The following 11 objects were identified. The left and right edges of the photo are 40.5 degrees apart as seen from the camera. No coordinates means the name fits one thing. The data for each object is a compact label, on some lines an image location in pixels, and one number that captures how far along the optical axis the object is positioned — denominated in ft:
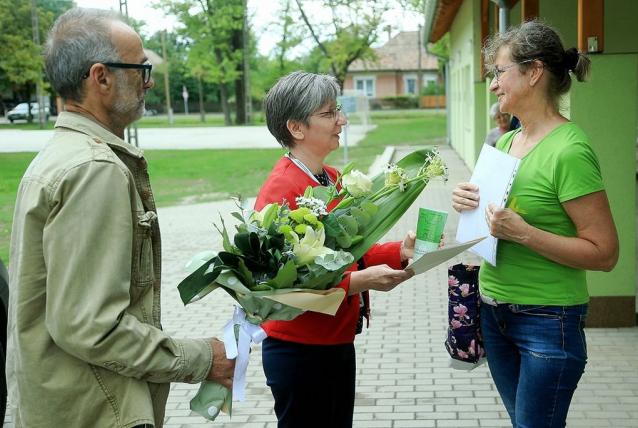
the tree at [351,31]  167.53
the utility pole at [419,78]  270.77
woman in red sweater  10.03
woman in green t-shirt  9.40
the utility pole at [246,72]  193.16
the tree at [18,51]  94.94
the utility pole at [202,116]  240.94
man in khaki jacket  6.95
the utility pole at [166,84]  229.88
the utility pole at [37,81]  94.88
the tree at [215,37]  190.01
